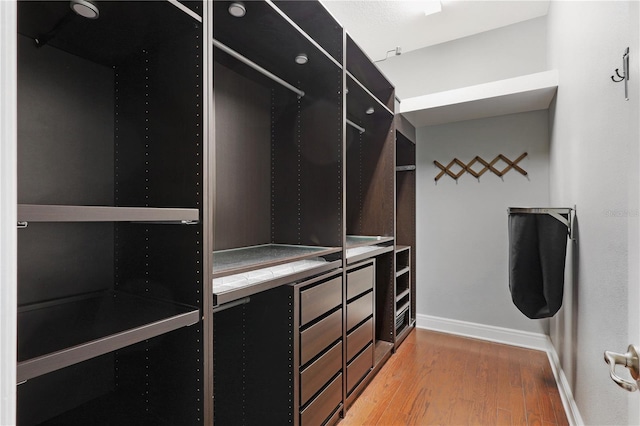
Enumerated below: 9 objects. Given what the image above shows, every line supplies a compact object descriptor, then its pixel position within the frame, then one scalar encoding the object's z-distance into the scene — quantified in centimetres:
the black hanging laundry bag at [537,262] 189
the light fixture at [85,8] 95
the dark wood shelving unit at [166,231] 104
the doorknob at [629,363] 58
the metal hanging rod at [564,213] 184
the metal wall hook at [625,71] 96
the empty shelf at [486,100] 236
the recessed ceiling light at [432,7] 258
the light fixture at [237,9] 133
